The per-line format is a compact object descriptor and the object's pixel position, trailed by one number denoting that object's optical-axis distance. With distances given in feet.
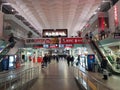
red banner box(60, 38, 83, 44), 38.43
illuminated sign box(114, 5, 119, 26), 36.55
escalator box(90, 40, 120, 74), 28.87
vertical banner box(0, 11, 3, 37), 44.33
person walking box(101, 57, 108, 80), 27.00
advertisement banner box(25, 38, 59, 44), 36.11
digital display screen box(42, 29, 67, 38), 33.19
